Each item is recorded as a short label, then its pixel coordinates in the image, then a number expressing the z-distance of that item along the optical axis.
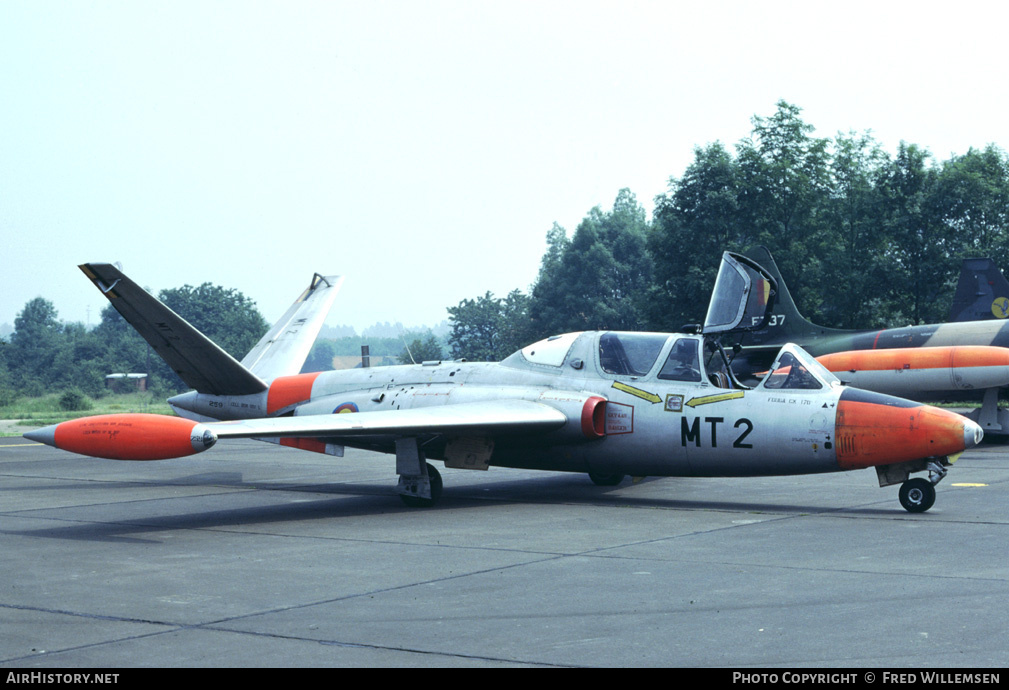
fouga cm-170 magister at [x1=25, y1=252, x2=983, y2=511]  11.70
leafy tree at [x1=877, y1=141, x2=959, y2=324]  51.91
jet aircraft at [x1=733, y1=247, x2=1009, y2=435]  24.08
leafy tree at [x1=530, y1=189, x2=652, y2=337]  100.88
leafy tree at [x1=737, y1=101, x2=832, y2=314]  59.94
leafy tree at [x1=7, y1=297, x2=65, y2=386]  89.19
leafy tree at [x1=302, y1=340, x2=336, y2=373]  181.62
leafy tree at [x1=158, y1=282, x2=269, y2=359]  105.56
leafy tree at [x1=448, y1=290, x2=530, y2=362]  100.06
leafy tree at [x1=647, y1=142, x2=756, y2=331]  58.56
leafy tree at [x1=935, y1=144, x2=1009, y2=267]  51.31
